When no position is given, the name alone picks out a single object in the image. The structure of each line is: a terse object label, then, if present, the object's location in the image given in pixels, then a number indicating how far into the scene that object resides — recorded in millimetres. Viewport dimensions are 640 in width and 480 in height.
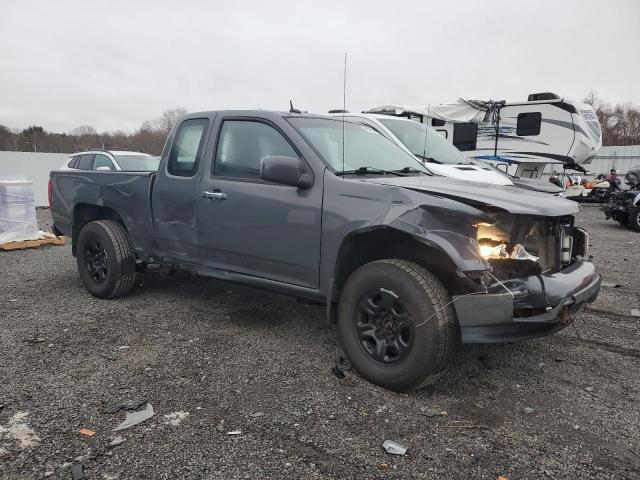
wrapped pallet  8727
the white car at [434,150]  7055
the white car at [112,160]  11930
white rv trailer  13617
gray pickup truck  2916
